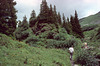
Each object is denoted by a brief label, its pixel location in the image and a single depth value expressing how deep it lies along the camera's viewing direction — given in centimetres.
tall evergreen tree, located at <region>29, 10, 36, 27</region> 3546
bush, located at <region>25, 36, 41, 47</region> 2417
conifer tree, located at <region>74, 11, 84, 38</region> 4147
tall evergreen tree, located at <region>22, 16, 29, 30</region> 3725
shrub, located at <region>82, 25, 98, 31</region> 7701
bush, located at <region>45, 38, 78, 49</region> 2167
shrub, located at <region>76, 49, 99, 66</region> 1116
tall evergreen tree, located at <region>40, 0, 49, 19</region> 3291
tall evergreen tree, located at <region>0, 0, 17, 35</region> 1861
